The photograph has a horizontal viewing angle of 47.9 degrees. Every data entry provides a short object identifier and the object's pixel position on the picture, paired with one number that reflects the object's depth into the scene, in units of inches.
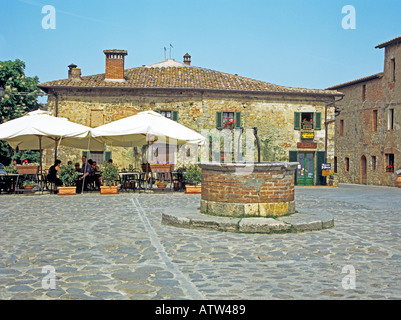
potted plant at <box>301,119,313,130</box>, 969.5
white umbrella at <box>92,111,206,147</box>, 558.9
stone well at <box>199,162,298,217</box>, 303.4
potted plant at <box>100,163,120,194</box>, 570.3
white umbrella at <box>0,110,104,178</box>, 523.5
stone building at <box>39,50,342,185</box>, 906.7
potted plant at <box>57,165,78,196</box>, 549.3
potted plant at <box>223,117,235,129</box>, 934.4
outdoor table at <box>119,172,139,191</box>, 635.5
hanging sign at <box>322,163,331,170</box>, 953.7
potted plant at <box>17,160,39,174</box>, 558.3
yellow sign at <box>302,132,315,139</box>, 967.0
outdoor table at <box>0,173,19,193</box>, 553.4
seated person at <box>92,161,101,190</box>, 623.8
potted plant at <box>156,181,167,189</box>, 649.0
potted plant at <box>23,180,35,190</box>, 568.4
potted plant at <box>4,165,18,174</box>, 560.1
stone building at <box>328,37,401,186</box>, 1047.6
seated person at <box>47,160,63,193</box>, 569.9
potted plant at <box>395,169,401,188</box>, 973.5
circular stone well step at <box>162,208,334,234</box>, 281.0
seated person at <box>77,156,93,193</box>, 593.0
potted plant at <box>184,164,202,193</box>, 598.5
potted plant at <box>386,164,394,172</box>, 1061.1
